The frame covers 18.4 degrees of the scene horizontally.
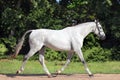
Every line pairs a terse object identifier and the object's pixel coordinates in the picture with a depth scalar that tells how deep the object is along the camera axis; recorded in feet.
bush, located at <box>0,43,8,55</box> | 77.25
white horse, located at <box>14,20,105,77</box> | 37.83
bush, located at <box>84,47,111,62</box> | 71.15
